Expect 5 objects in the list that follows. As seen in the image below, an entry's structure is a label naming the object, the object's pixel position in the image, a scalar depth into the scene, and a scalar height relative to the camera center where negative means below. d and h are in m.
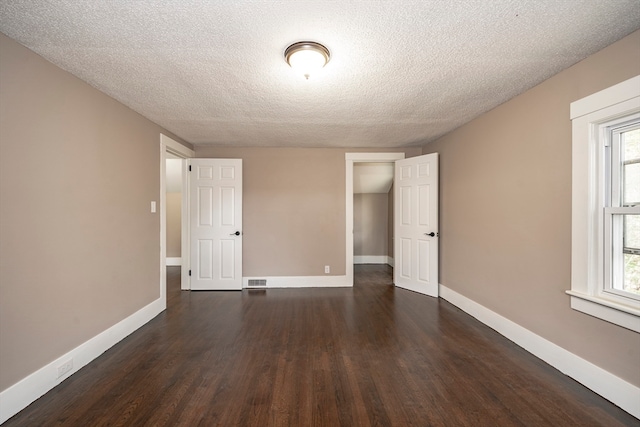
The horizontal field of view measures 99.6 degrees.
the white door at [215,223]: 4.16 -0.17
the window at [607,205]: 1.72 +0.06
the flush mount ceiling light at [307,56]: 1.73 +1.04
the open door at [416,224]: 3.87 -0.18
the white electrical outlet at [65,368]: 1.94 -1.14
